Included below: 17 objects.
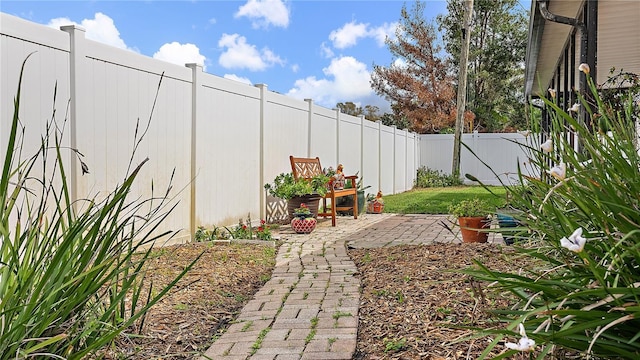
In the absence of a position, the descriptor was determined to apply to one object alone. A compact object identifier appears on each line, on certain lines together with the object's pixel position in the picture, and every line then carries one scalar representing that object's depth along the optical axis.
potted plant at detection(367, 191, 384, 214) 9.84
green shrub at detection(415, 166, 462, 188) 18.11
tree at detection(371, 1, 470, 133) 23.11
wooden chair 7.99
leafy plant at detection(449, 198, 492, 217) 5.23
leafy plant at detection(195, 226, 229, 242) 5.87
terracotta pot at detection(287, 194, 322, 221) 7.77
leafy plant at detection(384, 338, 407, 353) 2.34
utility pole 16.72
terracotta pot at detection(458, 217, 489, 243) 5.11
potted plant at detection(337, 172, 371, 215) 9.59
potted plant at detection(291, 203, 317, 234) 6.96
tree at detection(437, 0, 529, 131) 23.86
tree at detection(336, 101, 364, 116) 30.89
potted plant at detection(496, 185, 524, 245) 4.33
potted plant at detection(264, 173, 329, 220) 7.60
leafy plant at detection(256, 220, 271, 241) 5.95
